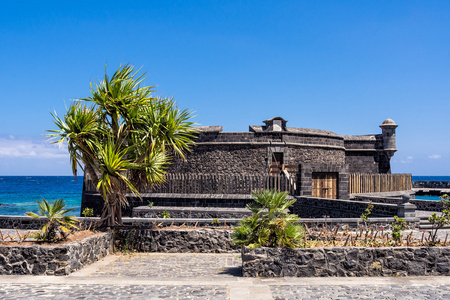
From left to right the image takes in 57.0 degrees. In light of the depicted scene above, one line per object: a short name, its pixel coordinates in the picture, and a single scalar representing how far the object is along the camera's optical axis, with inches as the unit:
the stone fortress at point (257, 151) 1082.7
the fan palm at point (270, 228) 321.7
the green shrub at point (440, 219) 338.8
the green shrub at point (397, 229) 338.0
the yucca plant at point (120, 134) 431.8
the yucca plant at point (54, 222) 356.8
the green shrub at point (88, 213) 780.5
